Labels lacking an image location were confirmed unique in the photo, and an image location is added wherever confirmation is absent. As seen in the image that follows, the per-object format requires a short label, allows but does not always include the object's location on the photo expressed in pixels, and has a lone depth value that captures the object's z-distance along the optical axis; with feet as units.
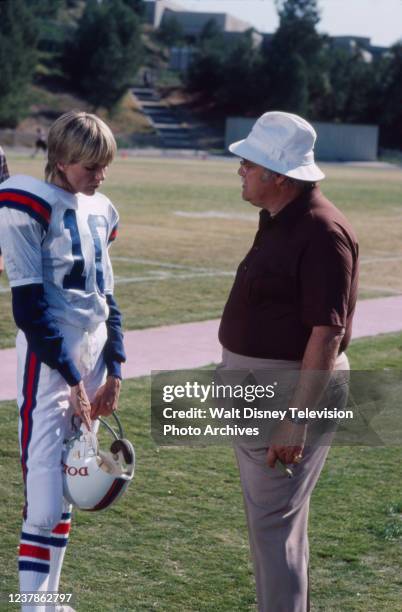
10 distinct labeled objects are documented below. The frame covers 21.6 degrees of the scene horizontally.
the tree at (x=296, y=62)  312.91
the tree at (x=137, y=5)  389.80
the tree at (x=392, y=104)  292.81
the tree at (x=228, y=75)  324.19
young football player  12.12
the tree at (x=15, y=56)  269.03
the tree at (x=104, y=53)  307.17
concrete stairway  283.59
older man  11.47
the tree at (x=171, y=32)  393.91
